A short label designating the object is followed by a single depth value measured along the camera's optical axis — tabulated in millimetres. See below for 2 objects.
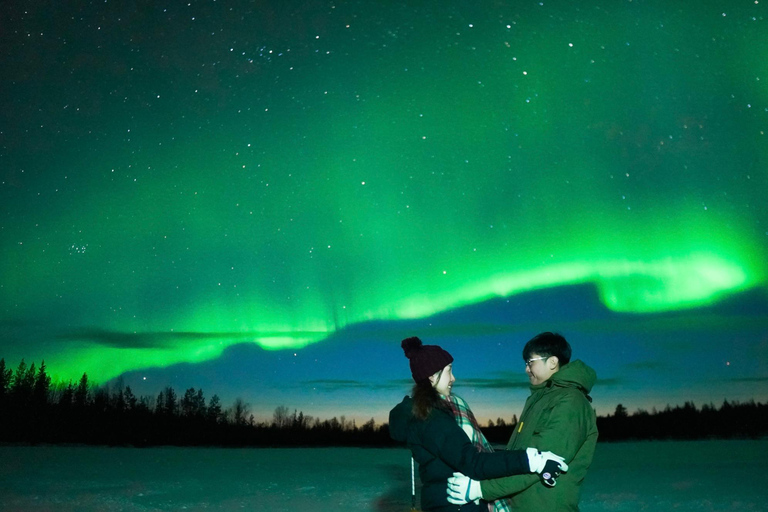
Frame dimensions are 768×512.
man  2256
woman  2018
